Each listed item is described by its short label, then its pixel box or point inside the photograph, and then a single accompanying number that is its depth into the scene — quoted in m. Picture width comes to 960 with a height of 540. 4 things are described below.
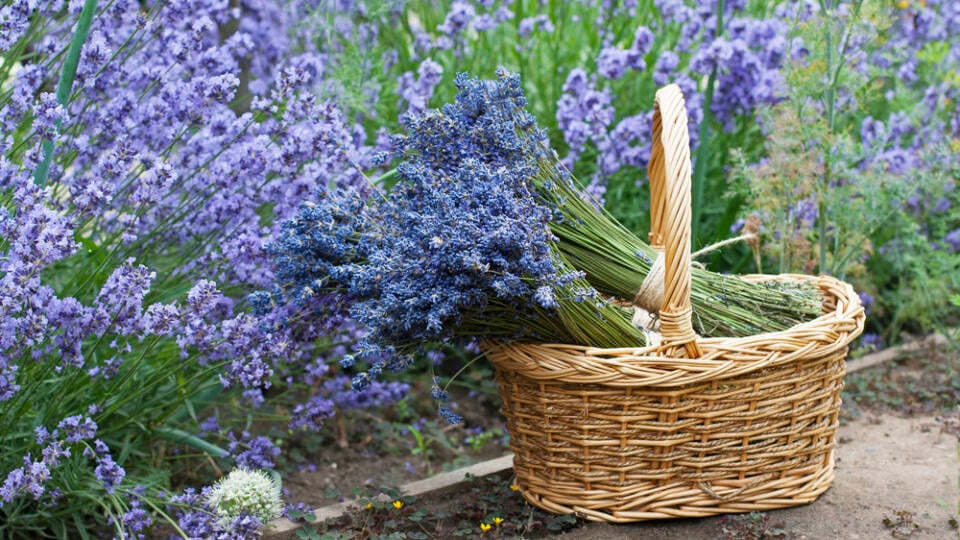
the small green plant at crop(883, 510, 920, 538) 2.20
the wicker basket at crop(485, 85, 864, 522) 2.03
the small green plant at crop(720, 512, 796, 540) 2.12
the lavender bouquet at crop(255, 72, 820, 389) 1.95
